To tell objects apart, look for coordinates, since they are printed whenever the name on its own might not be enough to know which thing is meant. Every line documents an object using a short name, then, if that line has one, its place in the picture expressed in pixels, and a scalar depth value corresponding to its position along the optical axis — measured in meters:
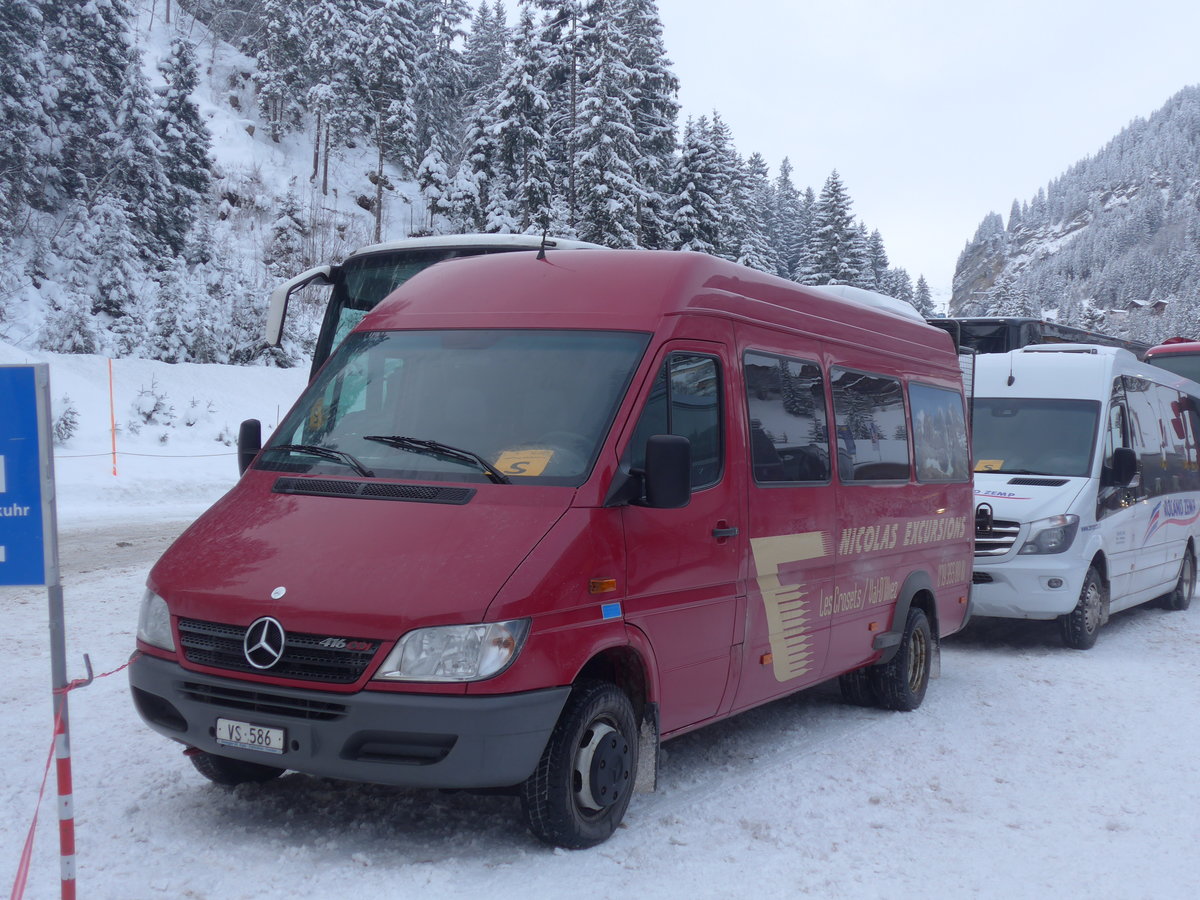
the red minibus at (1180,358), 22.19
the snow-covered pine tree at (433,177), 54.69
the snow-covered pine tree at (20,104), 39.78
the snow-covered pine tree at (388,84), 59.31
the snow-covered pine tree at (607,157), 37.09
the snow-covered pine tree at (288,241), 51.22
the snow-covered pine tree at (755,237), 58.19
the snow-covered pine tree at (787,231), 93.88
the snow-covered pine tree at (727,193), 44.44
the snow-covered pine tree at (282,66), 67.81
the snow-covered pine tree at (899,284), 86.01
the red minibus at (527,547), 4.40
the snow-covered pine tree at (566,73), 41.06
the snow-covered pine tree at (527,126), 40.53
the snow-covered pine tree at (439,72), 70.75
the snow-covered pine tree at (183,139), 45.47
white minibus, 10.32
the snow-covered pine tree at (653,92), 44.59
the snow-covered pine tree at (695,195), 43.28
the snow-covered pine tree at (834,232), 54.34
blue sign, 3.86
